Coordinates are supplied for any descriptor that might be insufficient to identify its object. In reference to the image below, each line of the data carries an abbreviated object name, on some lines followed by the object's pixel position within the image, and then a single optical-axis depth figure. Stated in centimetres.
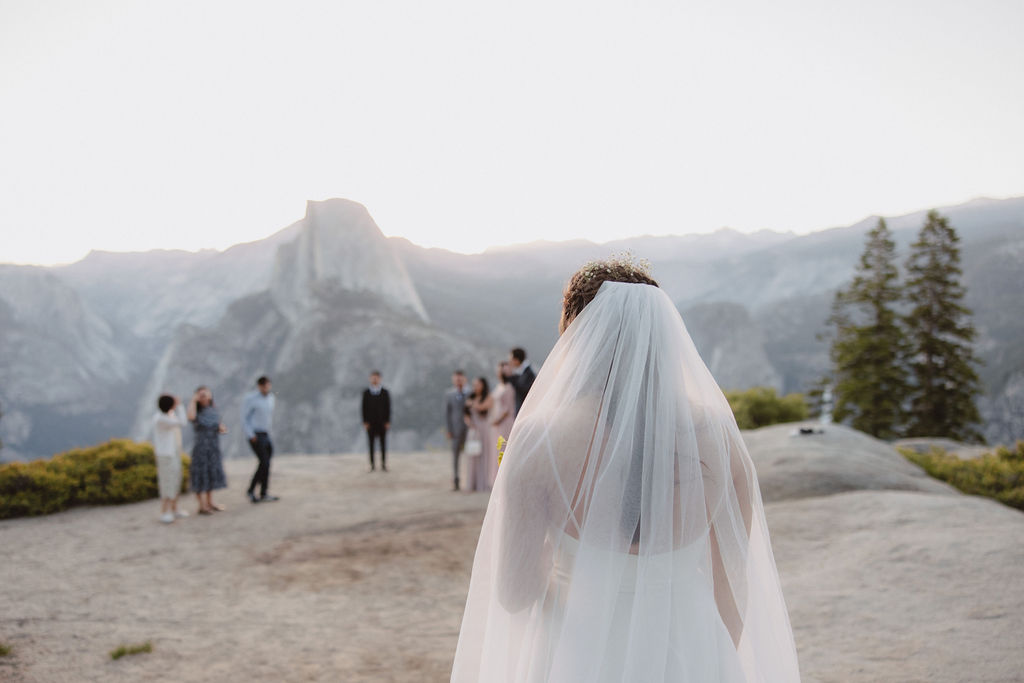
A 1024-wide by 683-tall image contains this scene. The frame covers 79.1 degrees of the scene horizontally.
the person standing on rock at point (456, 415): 1231
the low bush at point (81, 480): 1063
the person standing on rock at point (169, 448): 970
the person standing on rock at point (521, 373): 972
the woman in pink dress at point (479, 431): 1168
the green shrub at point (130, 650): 488
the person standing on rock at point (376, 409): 1395
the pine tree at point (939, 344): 2322
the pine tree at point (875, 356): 2377
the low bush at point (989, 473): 1019
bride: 196
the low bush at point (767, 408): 2348
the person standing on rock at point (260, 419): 1093
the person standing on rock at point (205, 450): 1008
